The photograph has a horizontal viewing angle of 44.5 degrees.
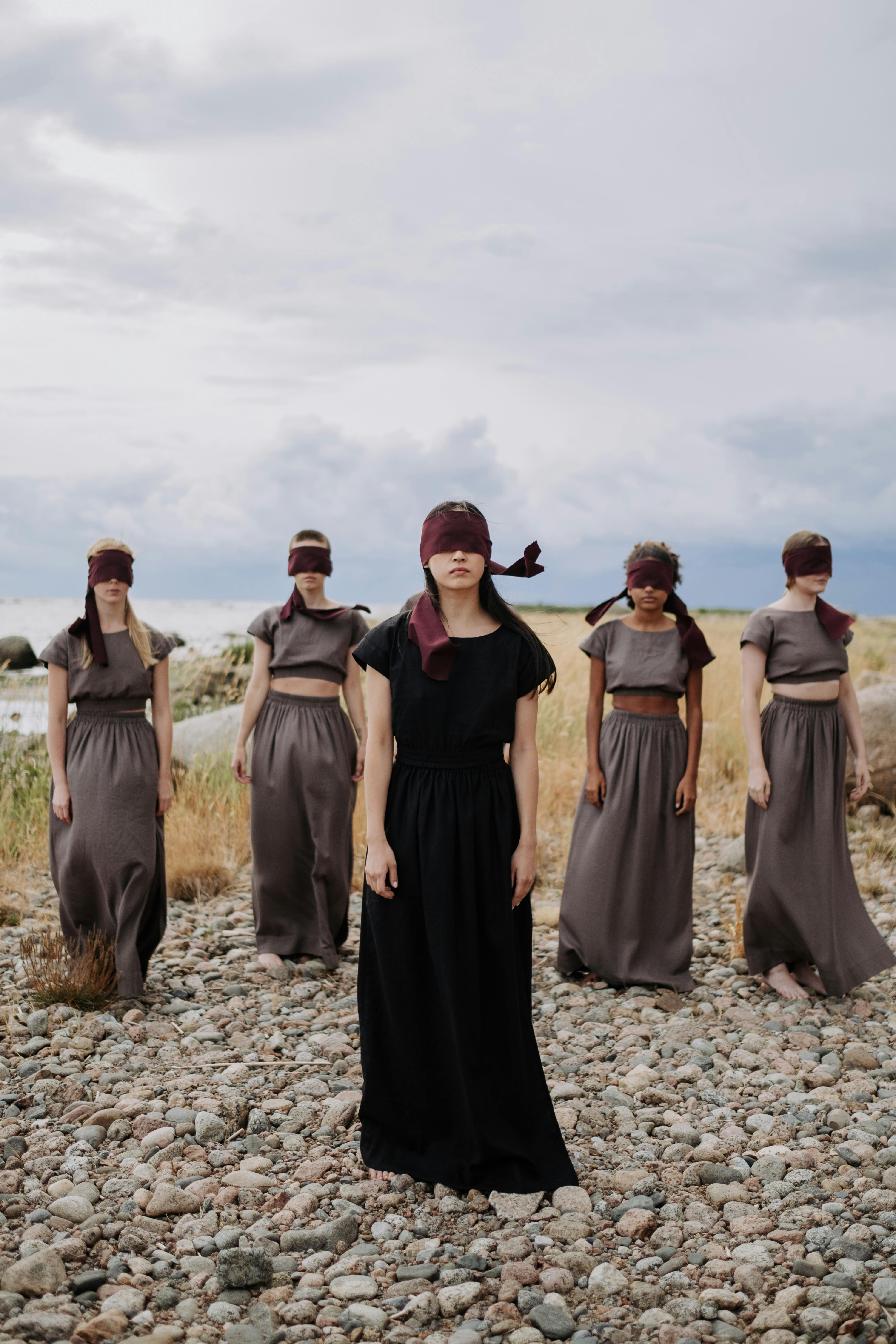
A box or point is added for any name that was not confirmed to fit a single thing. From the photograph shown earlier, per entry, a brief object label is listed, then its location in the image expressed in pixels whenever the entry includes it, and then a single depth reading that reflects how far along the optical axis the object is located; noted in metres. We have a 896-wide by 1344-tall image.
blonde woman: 5.45
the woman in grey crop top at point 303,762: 6.19
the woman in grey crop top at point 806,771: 5.76
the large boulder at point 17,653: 17.30
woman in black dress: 3.64
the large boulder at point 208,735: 10.88
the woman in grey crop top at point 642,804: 5.88
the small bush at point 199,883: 7.96
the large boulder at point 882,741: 10.24
